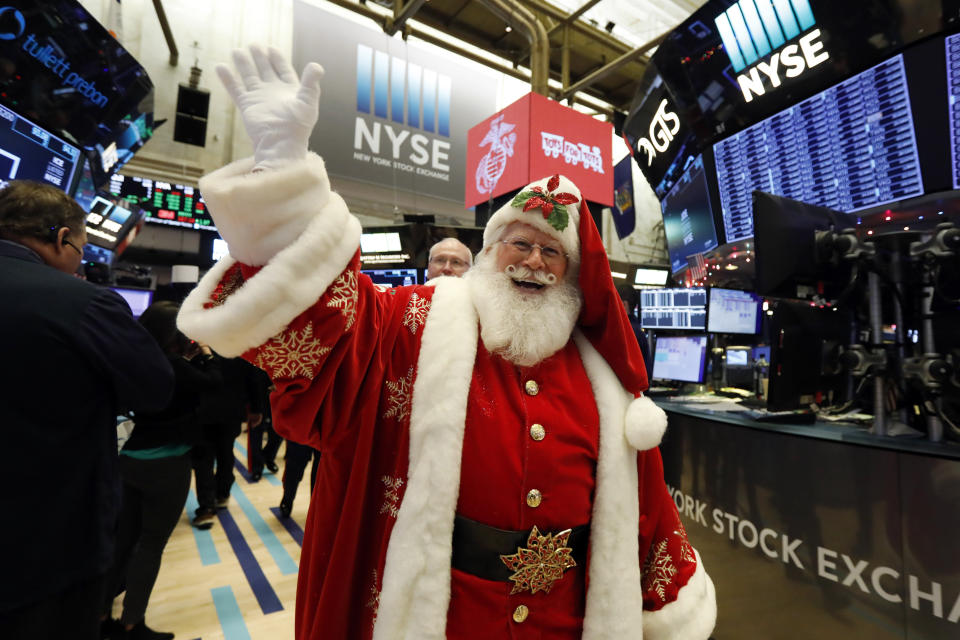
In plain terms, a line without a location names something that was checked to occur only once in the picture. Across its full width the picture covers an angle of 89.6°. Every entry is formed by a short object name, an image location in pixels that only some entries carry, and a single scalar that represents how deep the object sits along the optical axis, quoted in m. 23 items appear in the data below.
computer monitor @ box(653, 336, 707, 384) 3.83
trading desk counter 1.58
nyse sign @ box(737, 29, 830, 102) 3.05
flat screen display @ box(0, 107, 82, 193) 2.96
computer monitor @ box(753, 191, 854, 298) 1.99
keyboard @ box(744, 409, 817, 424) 2.21
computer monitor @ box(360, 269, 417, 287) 4.73
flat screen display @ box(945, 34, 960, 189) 2.52
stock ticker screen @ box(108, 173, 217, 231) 6.46
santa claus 0.86
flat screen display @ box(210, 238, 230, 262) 7.10
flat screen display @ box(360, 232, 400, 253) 4.78
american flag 4.80
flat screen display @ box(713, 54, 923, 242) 2.78
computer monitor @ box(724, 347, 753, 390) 4.68
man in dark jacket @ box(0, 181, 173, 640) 1.24
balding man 3.05
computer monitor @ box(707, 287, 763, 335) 4.02
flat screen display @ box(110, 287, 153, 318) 6.04
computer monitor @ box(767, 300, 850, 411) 2.05
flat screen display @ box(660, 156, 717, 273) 4.27
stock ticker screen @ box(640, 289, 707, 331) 4.34
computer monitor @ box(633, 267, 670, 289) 7.67
